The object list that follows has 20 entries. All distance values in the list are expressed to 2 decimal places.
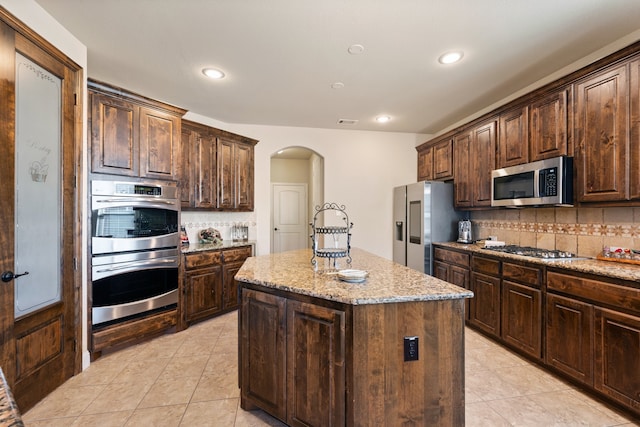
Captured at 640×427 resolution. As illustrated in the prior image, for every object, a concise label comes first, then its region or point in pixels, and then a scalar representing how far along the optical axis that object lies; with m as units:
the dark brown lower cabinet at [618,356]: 1.79
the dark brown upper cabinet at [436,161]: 4.05
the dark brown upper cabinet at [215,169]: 3.58
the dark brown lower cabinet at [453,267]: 3.27
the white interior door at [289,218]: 7.04
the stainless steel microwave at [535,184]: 2.46
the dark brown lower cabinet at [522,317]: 2.43
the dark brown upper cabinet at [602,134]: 2.10
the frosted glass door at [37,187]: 1.83
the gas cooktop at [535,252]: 2.54
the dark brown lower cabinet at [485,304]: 2.87
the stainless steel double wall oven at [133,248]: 2.58
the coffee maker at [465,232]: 3.78
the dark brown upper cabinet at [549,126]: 2.50
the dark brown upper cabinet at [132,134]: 2.58
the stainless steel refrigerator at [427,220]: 3.84
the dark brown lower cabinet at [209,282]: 3.27
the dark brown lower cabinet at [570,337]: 2.04
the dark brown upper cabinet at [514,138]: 2.88
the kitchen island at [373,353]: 1.43
